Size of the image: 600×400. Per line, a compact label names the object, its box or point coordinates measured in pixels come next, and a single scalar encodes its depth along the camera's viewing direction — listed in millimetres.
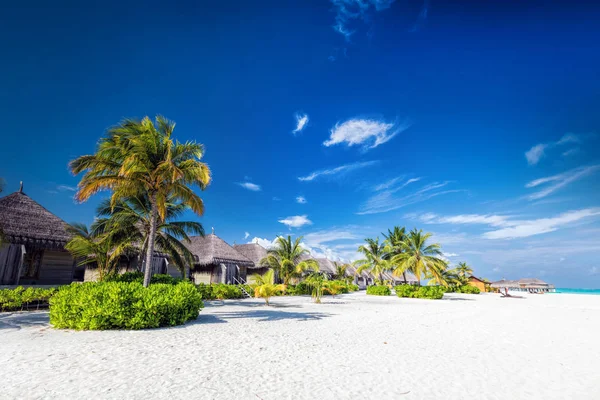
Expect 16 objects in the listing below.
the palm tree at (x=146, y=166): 9992
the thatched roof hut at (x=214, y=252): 23516
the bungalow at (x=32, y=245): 12492
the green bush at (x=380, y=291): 28288
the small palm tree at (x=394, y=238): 30312
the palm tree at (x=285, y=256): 25734
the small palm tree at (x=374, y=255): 33750
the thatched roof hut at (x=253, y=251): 30034
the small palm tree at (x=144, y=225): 13641
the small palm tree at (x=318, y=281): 18341
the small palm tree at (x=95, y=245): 12688
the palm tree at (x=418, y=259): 24281
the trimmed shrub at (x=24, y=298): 9867
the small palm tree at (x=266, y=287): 13961
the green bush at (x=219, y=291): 17000
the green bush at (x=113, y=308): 7117
